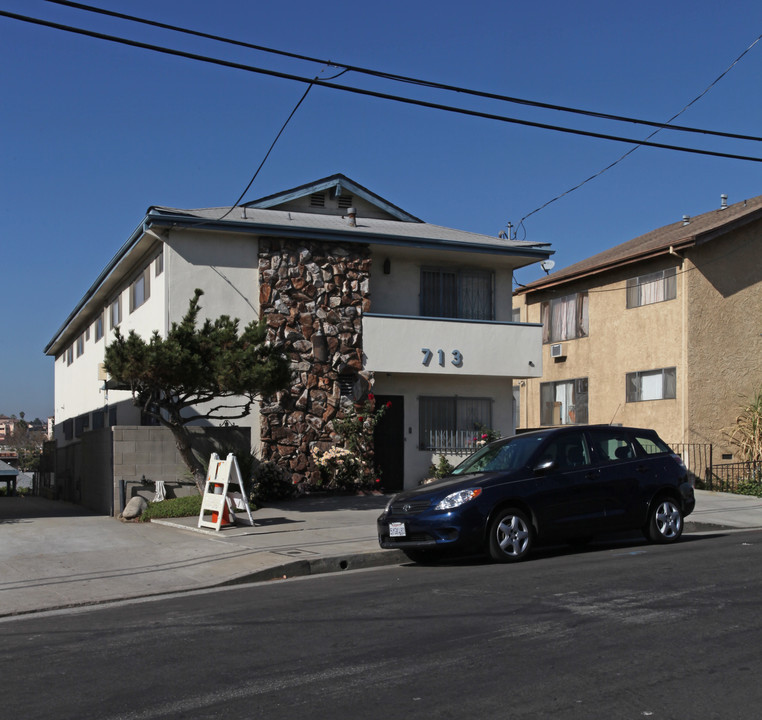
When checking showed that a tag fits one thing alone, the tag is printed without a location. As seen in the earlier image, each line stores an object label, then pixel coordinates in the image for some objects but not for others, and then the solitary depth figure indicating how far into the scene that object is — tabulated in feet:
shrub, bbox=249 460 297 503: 60.90
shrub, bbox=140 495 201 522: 51.13
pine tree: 47.85
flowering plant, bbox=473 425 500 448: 70.33
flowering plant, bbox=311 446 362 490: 64.03
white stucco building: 63.62
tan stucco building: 80.23
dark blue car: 35.45
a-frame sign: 45.80
